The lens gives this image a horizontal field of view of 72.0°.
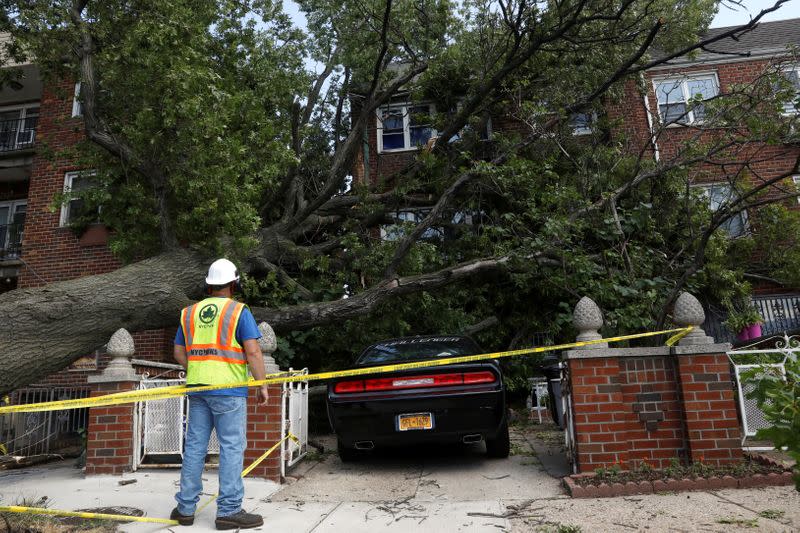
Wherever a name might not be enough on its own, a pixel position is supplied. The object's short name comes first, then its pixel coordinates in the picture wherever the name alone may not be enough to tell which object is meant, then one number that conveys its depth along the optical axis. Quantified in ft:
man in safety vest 12.56
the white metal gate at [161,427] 18.95
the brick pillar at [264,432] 17.52
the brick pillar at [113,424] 18.33
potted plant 35.78
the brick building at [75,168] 40.42
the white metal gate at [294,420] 18.61
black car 17.38
